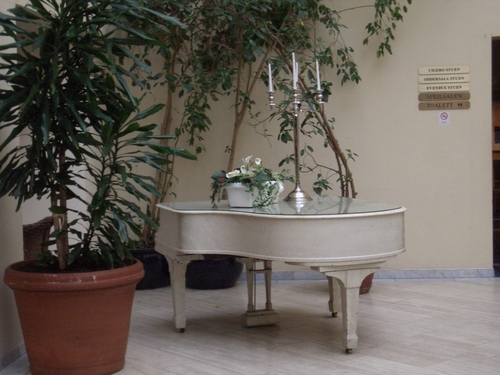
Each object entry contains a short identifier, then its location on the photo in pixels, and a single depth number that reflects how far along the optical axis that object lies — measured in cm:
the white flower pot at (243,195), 374
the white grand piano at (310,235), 330
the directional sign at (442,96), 577
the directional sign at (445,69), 578
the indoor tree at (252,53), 530
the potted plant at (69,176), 310
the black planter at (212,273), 559
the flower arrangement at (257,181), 373
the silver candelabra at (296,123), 409
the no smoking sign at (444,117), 580
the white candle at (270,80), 415
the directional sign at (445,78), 577
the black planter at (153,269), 554
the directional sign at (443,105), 578
